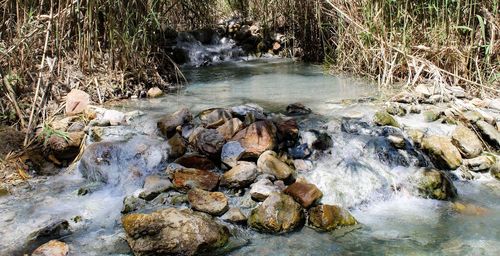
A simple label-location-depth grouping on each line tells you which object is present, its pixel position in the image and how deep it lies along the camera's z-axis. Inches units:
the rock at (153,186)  104.3
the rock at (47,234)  89.7
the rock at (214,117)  131.7
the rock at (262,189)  101.8
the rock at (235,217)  95.9
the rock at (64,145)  125.6
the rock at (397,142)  124.6
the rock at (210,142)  118.9
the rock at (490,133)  128.3
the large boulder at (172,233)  85.0
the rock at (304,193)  100.6
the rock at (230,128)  125.7
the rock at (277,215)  93.1
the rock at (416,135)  128.8
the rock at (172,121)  131.9
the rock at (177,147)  121.7
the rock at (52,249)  84.4
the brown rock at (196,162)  116.0
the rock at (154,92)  177.3
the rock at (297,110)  146.8
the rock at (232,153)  116.0
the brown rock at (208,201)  97.5
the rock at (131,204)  101.2
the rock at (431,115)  139.5
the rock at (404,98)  151.4
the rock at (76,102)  144.3
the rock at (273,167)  110.0
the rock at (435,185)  108.8
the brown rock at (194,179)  106.4
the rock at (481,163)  120.6
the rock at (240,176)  107.3
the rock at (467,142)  124.3
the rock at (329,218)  94.4
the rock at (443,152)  122.1
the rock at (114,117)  137.7
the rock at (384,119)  134.7
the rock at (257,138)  117.6
